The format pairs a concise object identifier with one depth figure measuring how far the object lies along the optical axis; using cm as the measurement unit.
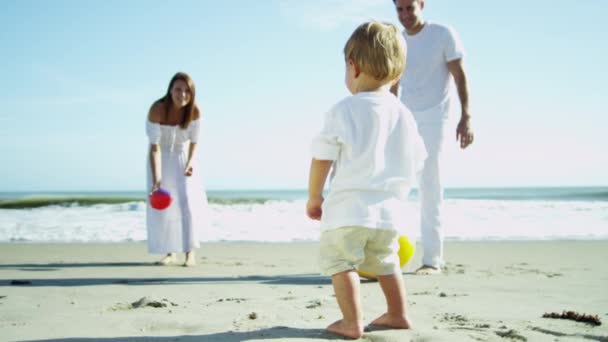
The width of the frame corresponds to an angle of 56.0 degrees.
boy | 248
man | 478
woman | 584
